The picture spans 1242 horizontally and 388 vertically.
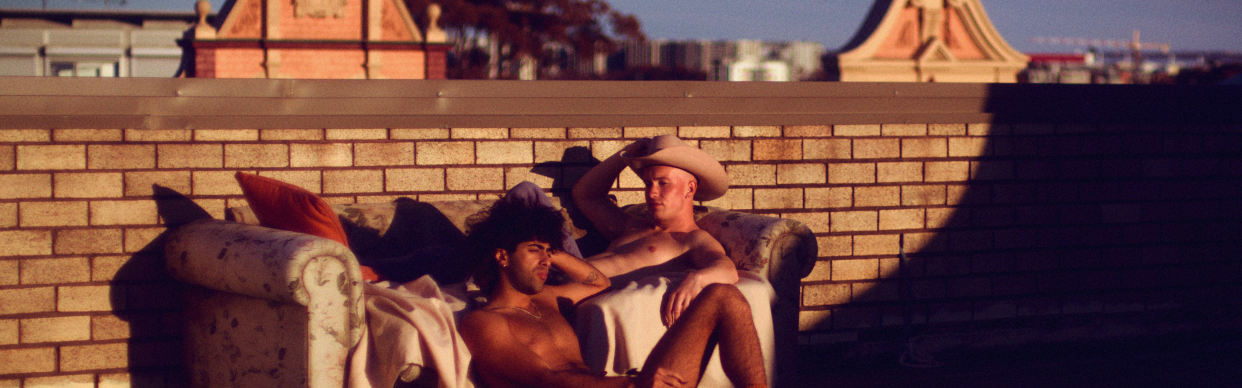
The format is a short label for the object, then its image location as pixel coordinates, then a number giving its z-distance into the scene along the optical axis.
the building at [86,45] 31.92
